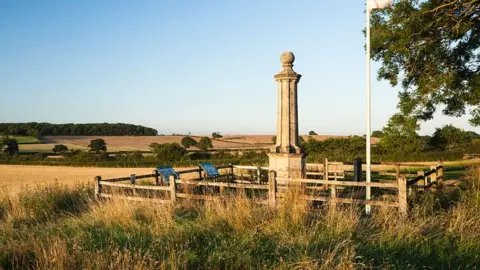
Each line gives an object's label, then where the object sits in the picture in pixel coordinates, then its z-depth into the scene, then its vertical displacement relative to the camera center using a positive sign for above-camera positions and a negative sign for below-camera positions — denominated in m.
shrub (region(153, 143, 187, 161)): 40.31 -1.71
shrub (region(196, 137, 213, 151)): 56.82 -1.17
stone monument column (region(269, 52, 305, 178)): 12.23 +0.30
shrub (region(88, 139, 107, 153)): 57.22 -1.43
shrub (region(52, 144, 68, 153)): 55.20 -1.84
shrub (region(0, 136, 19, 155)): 51.62 -1.36
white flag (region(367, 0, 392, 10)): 8.58 +2.80
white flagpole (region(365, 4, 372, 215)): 8.30 +0.61
